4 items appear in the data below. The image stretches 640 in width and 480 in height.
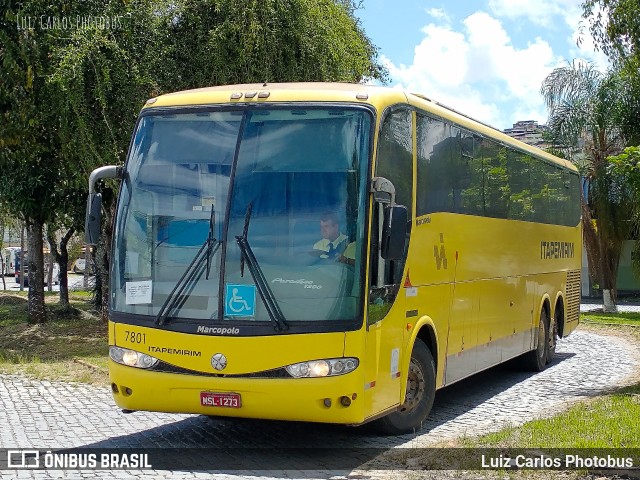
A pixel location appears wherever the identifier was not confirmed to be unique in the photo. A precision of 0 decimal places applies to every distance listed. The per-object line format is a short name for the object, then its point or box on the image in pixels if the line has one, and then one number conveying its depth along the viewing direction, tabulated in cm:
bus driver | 855
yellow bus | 845
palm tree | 3105
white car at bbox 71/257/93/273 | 7681
